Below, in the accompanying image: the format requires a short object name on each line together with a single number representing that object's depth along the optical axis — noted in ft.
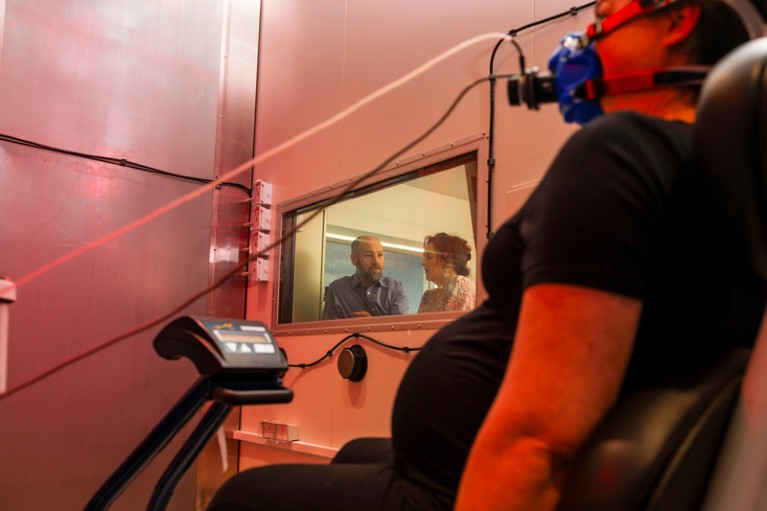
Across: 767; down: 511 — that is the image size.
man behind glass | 8.45
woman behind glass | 7.42
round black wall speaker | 8.25
